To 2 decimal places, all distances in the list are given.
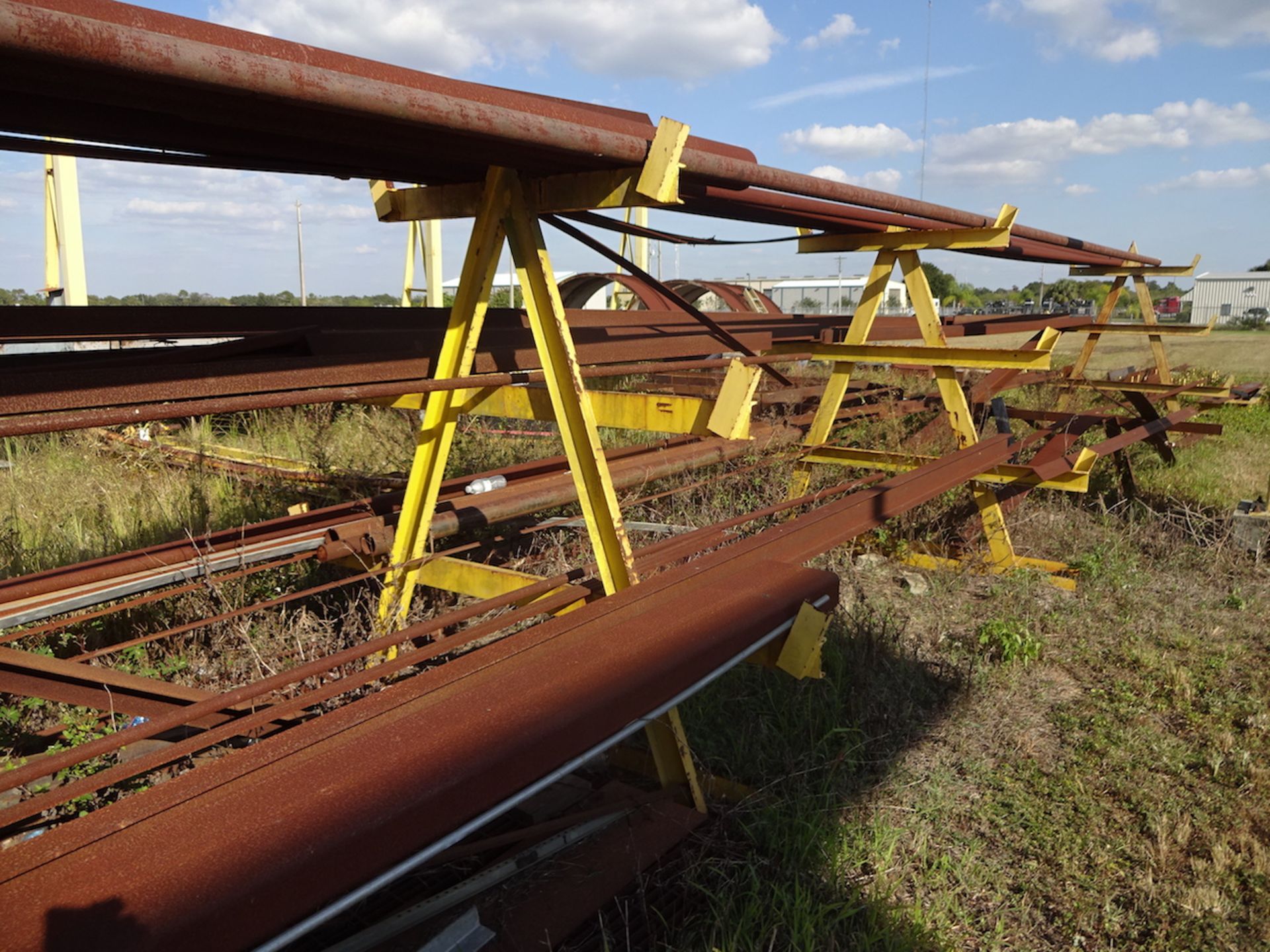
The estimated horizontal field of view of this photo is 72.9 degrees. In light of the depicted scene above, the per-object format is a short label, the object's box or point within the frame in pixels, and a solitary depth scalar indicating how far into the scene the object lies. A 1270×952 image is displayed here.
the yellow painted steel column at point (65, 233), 8.48
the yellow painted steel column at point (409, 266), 13.38
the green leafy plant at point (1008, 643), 3.82
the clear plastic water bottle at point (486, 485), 3.86
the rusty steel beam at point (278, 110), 1.34
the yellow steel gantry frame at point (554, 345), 2.38
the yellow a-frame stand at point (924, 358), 4.33
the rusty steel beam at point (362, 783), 1.15
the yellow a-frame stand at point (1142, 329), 6.93
